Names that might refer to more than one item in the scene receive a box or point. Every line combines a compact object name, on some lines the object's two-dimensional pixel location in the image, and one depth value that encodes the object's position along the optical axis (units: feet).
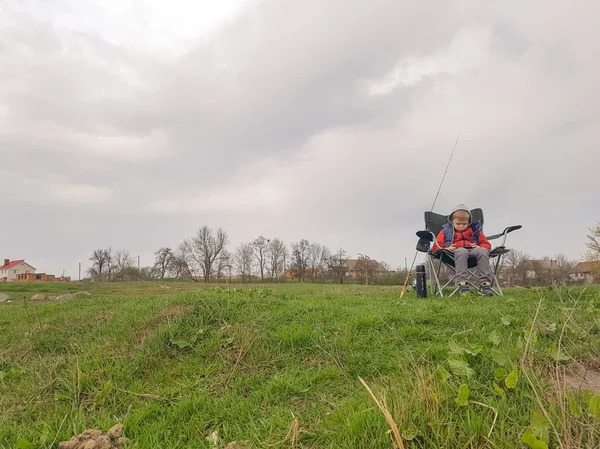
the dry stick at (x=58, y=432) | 6.46
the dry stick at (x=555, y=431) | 4.29
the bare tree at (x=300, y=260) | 175.50
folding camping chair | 19.35
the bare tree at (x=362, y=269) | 105.23
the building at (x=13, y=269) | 238.68
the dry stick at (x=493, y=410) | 4.92
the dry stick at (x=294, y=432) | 5.98
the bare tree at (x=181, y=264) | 172.89
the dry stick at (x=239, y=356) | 8.78
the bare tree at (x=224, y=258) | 190.53
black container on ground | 19.53
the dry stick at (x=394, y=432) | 4.93
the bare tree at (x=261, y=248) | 196.65
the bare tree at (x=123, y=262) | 212.50
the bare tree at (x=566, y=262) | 119.34
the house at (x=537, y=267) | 87.57
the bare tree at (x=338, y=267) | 132.85
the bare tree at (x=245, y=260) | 189.88
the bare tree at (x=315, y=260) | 160.33
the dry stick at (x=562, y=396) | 4.80
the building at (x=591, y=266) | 81.00
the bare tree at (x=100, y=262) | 212.02
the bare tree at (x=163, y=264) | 189.78
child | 19.03
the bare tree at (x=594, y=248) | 77.65
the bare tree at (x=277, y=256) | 192.85
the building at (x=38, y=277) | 209.90
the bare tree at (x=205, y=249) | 194.39
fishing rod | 19.59
